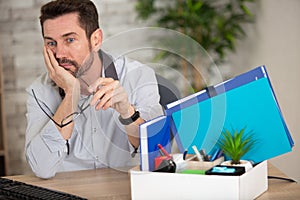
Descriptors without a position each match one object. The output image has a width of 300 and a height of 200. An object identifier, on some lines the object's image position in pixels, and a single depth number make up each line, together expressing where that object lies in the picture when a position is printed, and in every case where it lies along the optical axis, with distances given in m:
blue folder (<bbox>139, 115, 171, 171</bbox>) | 2.12
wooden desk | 2.25
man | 2.22
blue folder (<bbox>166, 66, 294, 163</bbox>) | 2.20
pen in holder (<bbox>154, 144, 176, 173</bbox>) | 2.13
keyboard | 2.17
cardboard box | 2.04
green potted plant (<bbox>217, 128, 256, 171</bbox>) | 2.17
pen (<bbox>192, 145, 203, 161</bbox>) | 2.20
